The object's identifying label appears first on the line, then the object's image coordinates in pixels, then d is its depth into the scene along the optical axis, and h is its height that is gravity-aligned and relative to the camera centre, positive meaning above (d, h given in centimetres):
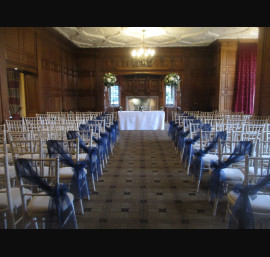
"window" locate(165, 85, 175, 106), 1412 +28
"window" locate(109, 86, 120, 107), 1424 +30
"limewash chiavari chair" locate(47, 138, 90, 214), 324 -100
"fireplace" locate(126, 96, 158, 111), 1430 -6
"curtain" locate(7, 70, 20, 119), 1007 +49
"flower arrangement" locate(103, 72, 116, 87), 1114 +101
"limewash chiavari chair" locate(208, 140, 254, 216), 315 -99
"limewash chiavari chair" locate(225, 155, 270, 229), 236 -104
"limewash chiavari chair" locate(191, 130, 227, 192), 408 -99
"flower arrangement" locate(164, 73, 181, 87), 1088 +98
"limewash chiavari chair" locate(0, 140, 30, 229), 241 -106
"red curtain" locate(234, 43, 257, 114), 1116 +110
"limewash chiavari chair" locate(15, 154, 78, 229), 236 -103
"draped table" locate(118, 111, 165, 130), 993 -74
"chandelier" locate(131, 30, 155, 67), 1053 +211
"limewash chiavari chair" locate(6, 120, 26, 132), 533 -58
